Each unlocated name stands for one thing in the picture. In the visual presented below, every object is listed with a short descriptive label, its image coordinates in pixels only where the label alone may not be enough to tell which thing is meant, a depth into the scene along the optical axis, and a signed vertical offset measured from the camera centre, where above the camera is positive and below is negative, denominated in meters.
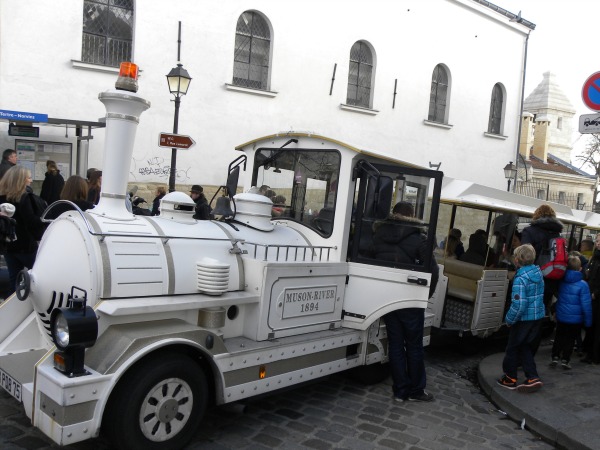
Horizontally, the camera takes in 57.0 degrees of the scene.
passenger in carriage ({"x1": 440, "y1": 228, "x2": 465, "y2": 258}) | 7.98 -0.59
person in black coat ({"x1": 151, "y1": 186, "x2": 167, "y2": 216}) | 9.82 -0.42
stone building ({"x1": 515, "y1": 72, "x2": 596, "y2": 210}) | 34.84 +4.41
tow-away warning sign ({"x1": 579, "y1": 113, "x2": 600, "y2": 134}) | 6.08 +1.01
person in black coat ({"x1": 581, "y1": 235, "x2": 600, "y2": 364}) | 6.75 -1.16
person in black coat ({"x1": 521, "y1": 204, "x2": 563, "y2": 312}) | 6.83 -0.30
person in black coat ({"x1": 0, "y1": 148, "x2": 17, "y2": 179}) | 8.74 +0.10
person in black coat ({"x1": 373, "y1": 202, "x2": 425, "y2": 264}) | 5.03 -0.37
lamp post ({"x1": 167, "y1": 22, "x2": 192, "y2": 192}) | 10.30 +1.82
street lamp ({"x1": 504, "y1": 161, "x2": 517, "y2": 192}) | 20.62 +1.38
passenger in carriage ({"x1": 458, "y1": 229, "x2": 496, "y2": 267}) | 7.79 -0.66
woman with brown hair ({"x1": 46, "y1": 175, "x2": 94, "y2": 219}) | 5.38 -0.19
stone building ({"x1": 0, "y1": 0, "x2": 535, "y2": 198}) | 11.68 +3.00
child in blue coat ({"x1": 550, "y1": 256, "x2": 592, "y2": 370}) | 6.39 -1.12
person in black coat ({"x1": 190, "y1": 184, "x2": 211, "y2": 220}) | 6.71 -0.33
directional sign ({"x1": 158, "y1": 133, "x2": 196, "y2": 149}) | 9.30 +0.66
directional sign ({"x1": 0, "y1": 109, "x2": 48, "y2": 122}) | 10.62 +0.98
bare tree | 36.21 +4.07
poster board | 11.14 +0.28
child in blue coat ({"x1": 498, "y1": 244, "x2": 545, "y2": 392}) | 5.55 -1.04
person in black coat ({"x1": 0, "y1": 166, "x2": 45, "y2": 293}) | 5.31 -0.49
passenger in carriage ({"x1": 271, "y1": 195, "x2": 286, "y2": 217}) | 5.50 -0.17
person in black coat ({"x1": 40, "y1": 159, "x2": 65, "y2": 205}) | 8.92 -0.25
